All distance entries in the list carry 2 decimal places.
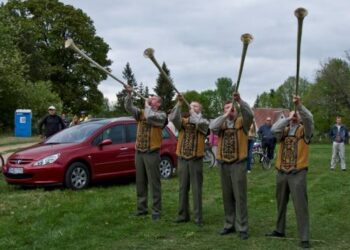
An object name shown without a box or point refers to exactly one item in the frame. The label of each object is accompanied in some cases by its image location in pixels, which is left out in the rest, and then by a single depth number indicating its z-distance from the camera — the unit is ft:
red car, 42.52
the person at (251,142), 58.70
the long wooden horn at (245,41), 25.62
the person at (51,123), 53.98
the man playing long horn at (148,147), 32.83
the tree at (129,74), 294.39
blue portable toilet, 119.44
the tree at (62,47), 181.27
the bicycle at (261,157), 65.66
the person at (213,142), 65.00
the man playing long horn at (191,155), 30.99
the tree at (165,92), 213.95
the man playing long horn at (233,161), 28.19
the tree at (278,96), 371.15
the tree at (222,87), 391.73
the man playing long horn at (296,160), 26.30
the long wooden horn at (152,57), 29.58
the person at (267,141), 66.90
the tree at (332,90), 226.17
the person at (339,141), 65.31
